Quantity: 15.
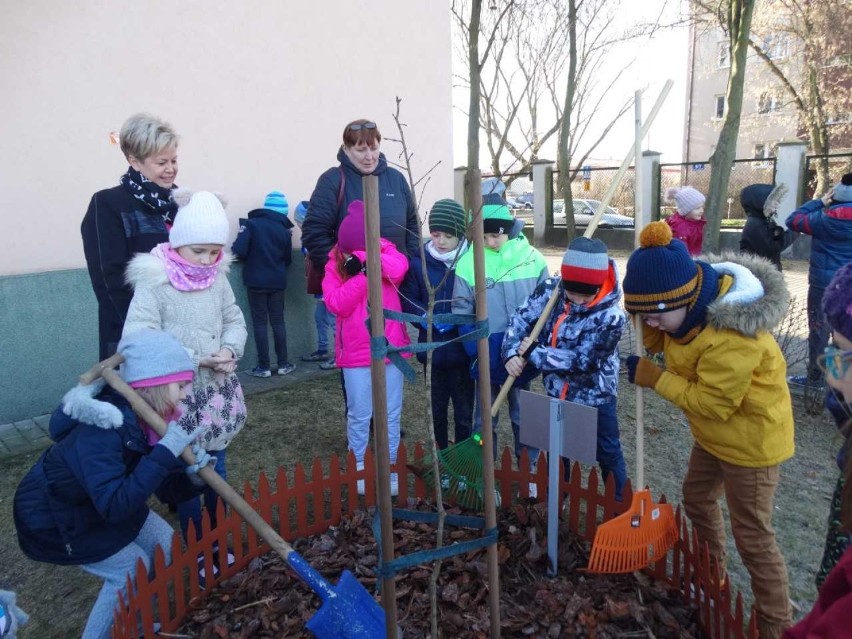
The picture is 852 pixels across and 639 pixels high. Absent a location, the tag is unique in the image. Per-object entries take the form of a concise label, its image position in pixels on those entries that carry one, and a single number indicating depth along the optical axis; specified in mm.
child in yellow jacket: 2146
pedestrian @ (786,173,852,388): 4598
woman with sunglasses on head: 3691
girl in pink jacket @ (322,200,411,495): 3234
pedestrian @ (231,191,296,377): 5629
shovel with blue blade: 1985
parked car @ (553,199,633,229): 17984
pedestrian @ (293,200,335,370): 6152
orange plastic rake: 2334
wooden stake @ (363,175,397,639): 1658
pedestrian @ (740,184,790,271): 5324
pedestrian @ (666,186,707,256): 6098
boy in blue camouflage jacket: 2736
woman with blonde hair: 2785
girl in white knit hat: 2619
